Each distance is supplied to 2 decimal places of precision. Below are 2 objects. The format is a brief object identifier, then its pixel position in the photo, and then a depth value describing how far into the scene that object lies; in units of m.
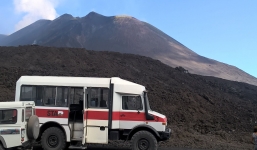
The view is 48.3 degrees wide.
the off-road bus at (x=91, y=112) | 11.47
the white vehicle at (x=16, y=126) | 9.84
